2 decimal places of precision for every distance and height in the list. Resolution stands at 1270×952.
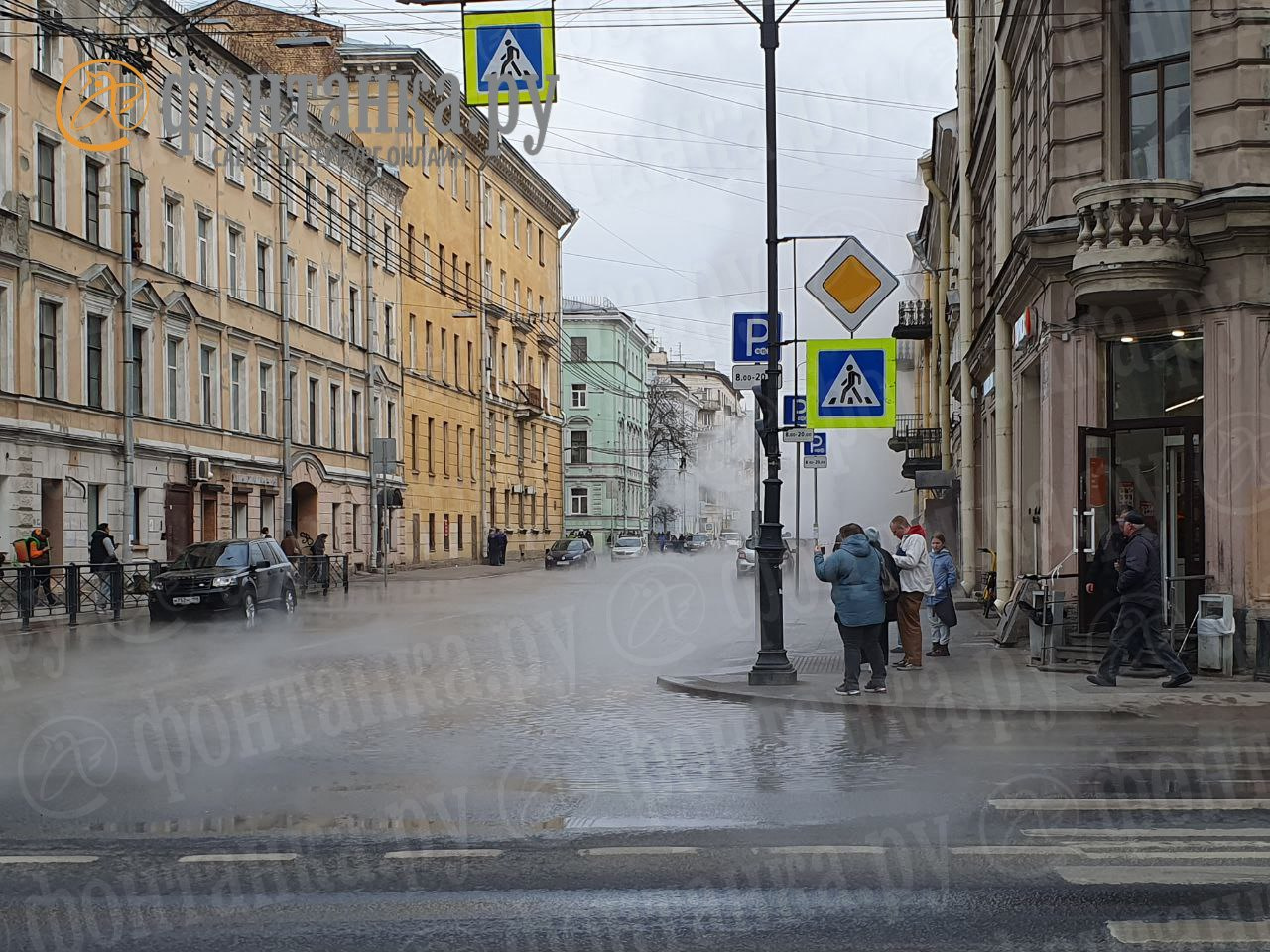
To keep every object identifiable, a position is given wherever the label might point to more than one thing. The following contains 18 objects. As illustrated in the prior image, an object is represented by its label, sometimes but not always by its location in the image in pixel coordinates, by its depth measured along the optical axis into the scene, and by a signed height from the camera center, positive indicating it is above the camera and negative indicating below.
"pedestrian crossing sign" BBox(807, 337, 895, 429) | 14.98 +1.31
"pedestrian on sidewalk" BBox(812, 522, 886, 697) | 13.52 -0.87
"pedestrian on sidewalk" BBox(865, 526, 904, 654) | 14.16 -0.66
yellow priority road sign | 14.73 +2.27
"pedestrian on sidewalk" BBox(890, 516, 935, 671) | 15.66 -0.89
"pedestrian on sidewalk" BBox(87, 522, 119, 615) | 26.08 -1.19
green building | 94.06 +5.75
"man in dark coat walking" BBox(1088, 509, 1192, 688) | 13.49 -0.93
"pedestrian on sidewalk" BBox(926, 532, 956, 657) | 17.27 -1.25
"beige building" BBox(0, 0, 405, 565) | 29.22 +4.70
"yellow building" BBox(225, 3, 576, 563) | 53.41 +8.33
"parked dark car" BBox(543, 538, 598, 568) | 58.97 -1.76
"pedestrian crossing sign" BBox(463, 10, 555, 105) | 14.52 +4.50
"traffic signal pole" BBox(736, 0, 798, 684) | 14.36 +0.04
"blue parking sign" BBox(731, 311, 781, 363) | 15.93 +1.86
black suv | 24.20 -1.11
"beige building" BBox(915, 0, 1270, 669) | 15.01 +2.33
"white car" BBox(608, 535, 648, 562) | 70.38 -1.84
